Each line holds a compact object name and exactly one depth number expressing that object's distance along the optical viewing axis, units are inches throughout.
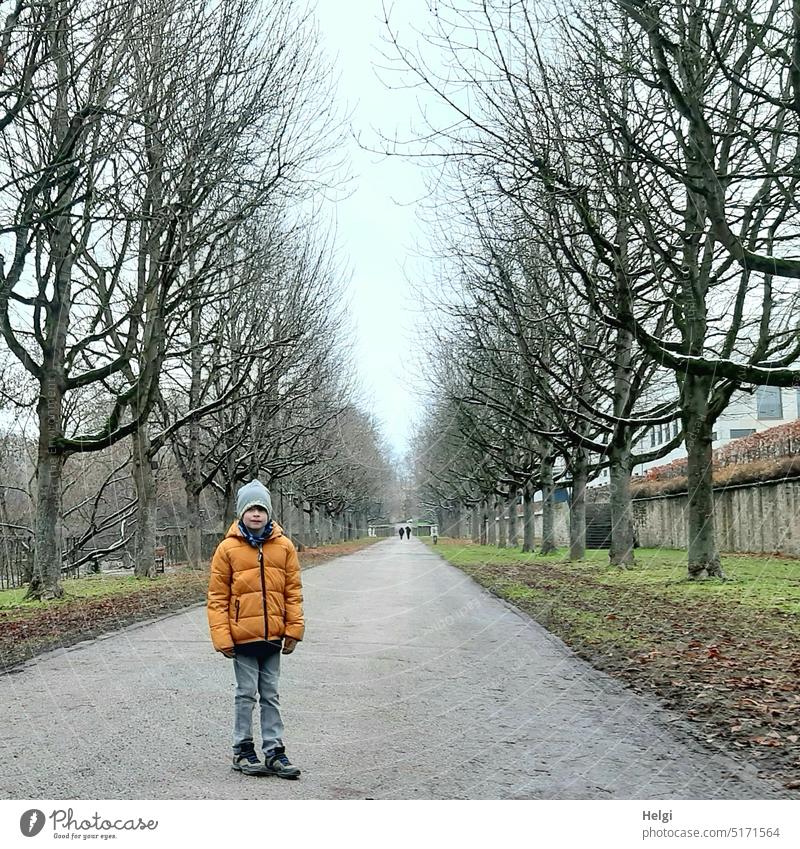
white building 1060.7
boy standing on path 140.9
